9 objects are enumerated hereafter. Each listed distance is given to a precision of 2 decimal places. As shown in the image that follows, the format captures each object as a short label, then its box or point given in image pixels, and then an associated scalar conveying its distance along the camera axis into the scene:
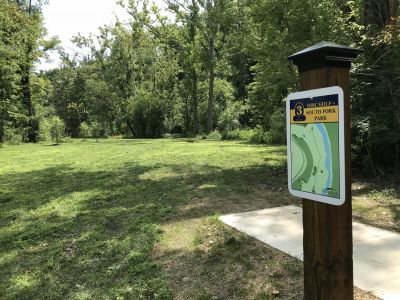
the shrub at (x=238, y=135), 19.49
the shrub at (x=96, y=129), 35.33
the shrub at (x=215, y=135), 22.71
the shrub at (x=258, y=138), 16.39
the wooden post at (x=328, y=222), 1.86
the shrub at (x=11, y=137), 22.41
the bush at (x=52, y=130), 23.02
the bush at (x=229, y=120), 23.86
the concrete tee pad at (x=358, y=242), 2.97
